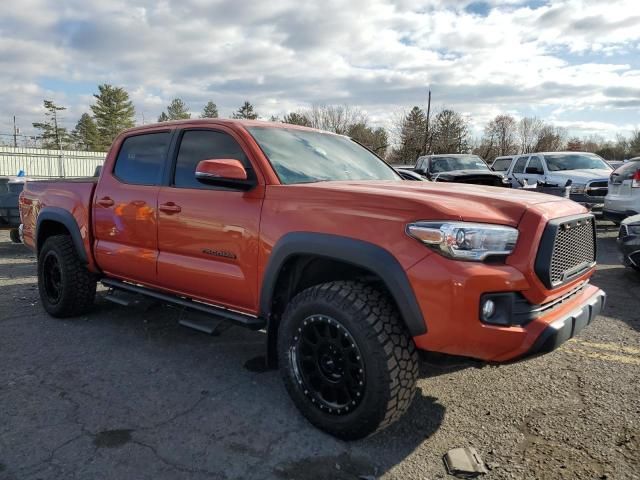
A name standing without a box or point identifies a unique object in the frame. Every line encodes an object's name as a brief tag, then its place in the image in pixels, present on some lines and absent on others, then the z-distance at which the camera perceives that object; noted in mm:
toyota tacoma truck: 2428
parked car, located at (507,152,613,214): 11109
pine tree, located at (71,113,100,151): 59844
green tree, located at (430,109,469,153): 55344
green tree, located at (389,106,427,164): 54156
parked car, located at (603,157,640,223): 8836
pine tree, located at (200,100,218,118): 70506
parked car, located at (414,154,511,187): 13547
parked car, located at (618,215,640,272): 6211
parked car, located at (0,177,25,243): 10000
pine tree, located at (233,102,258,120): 69000
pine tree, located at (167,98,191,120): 70250
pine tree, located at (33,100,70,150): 62500
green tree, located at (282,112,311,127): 49400
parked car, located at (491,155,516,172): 18656
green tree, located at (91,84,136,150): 60094
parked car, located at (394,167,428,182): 8892
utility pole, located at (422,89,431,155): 48762
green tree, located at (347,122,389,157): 52006
